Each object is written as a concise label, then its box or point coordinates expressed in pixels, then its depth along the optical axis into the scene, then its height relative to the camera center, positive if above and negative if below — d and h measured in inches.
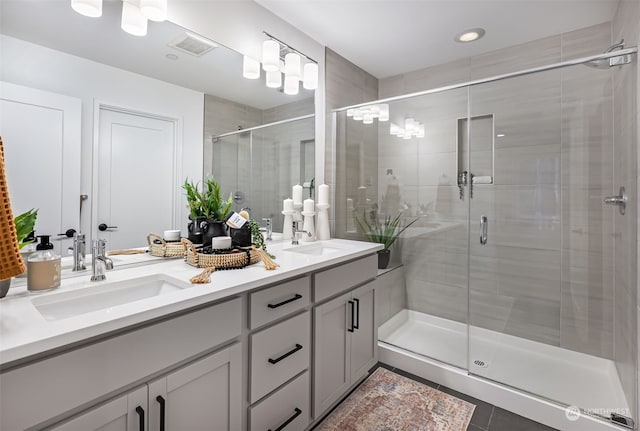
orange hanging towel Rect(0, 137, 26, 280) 33.6 -3.0
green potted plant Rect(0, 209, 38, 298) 41.3 -1.4
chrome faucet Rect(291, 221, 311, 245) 85.0 -4.7
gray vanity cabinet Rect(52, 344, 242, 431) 32.4 -22.4
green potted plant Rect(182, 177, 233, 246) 62.6 +0.8
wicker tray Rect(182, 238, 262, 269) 53.1 -7.6
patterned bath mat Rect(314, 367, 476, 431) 64.3 -43.5
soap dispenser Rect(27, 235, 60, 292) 40.0 -7.4
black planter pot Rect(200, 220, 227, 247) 61.7 -2.9
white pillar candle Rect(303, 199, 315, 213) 87.2 +3.2
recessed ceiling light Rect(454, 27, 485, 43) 88.0 +53.7
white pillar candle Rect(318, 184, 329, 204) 91.7 +6.7
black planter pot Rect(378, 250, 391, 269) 102.2 -14.0
